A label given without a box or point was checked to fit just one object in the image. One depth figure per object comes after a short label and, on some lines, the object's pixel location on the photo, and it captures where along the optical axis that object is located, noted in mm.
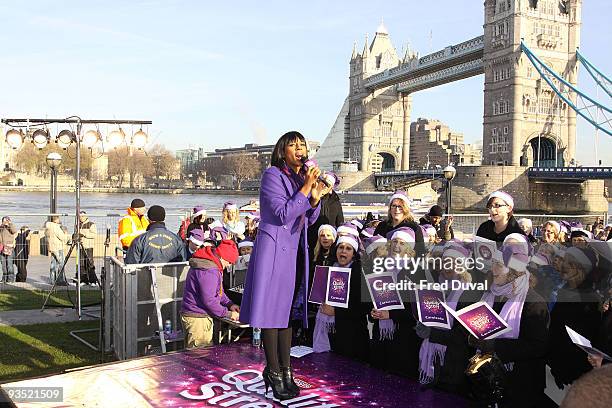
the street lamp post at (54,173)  12922
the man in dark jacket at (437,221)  8625
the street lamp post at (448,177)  14797
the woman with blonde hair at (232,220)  8398
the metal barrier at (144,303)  5457
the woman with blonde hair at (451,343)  3784
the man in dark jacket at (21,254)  11677
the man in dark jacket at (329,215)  5703
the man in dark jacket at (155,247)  6008
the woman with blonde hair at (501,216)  4953
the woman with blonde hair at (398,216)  5312
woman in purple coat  3320
